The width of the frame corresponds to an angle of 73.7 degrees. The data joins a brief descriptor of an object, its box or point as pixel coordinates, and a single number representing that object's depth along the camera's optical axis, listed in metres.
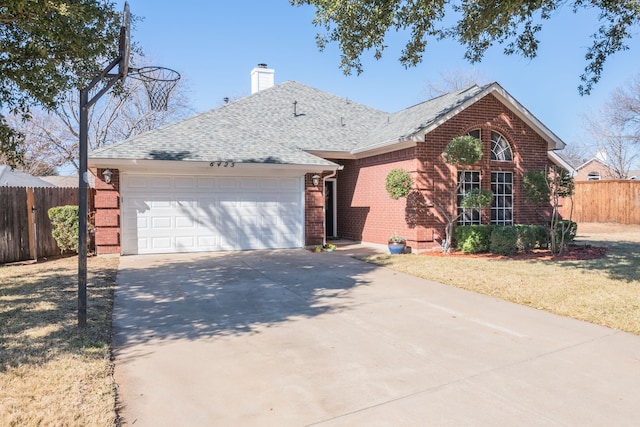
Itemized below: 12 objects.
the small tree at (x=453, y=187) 11.38
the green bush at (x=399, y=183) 12.05
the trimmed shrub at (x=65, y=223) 12.05
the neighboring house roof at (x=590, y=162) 40.99
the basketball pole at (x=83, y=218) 5.32
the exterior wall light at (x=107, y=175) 11.82
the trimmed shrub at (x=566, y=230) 12.67
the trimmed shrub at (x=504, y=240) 11.86
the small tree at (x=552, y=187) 12.07
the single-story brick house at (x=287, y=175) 12.16
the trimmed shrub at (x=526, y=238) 12.33
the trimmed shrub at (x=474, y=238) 12.33
